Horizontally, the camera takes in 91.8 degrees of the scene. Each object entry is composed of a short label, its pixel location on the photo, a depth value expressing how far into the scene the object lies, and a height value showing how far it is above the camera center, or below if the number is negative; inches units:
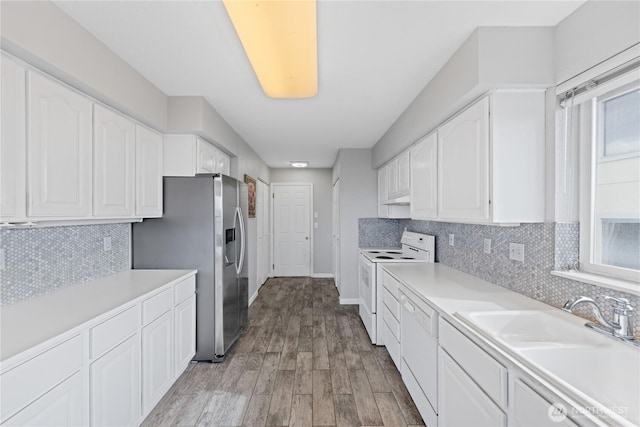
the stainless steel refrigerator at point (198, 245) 109.6 -12.2
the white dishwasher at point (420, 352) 71.4 -37.2
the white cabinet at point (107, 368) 46.5 -31.0
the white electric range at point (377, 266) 126.3 -23.6
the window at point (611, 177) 53.7 +6.6
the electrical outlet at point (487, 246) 89.5 -10.1
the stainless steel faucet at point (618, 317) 47.7 -16.4
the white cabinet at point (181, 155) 111.7 +20.0
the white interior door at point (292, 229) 265.0 -15.7
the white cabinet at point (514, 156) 67.1 +12.2
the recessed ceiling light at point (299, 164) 231.7 +36.3
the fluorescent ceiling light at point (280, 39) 53.3 +34.8
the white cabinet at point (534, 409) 35.7 -24.6
